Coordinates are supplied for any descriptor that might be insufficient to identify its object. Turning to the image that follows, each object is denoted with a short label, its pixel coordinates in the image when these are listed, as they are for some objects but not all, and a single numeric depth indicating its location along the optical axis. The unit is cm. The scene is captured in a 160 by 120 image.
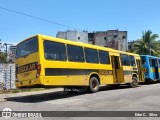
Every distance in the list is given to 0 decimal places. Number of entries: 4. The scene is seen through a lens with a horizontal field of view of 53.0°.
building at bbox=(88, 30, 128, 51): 4497
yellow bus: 753
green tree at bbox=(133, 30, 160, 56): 3413
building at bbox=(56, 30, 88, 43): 4175
